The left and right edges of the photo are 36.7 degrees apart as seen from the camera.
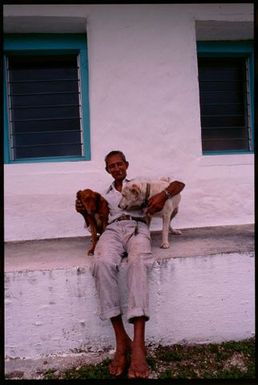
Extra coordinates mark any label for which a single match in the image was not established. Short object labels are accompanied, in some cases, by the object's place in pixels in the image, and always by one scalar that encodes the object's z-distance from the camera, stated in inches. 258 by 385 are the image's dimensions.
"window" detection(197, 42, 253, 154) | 173.5
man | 102.0
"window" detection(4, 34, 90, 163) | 159.0
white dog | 121.5
